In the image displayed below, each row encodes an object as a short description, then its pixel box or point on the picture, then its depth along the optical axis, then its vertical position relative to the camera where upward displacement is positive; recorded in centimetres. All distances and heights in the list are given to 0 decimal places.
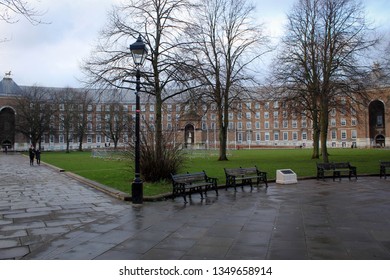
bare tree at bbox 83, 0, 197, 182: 2380 +570
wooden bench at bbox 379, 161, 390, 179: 1870 -116
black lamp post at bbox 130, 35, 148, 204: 1134 +83
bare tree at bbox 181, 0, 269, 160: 3600 +680
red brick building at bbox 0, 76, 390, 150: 9100 +372
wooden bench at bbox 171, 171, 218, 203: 1232 -132
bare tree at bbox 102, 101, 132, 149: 8038 +617
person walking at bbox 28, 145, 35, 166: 3336 -55
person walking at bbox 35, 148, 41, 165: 3455 -77
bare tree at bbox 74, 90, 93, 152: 8338 +709
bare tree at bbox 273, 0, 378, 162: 2786 +663
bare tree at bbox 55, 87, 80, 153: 8276 +916
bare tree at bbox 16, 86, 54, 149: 7556 +690
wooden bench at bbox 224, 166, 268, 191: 1493 -136
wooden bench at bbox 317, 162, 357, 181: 1845 -120
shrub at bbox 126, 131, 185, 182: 1579 -61
